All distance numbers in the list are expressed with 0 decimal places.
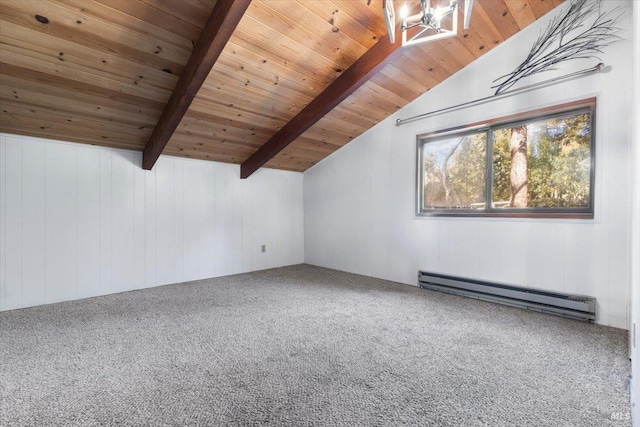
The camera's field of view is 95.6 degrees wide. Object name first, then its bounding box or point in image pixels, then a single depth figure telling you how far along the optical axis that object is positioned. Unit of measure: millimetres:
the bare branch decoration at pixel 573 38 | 2346
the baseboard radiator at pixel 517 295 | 2381
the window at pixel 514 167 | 2500
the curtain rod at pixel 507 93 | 2372
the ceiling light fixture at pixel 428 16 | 1442
